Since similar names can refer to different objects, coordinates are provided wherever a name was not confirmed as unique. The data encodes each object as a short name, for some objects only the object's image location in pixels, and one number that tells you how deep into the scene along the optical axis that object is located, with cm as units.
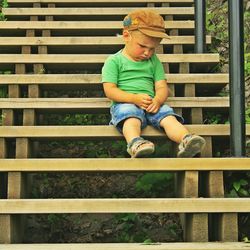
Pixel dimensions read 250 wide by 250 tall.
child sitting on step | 307
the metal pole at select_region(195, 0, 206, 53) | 439
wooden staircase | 282
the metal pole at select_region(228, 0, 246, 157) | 312
